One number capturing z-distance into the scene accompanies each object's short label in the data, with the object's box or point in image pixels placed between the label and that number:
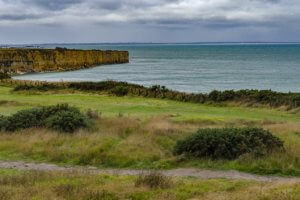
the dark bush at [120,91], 52.59
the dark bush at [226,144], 19.70
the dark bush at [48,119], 24.73
